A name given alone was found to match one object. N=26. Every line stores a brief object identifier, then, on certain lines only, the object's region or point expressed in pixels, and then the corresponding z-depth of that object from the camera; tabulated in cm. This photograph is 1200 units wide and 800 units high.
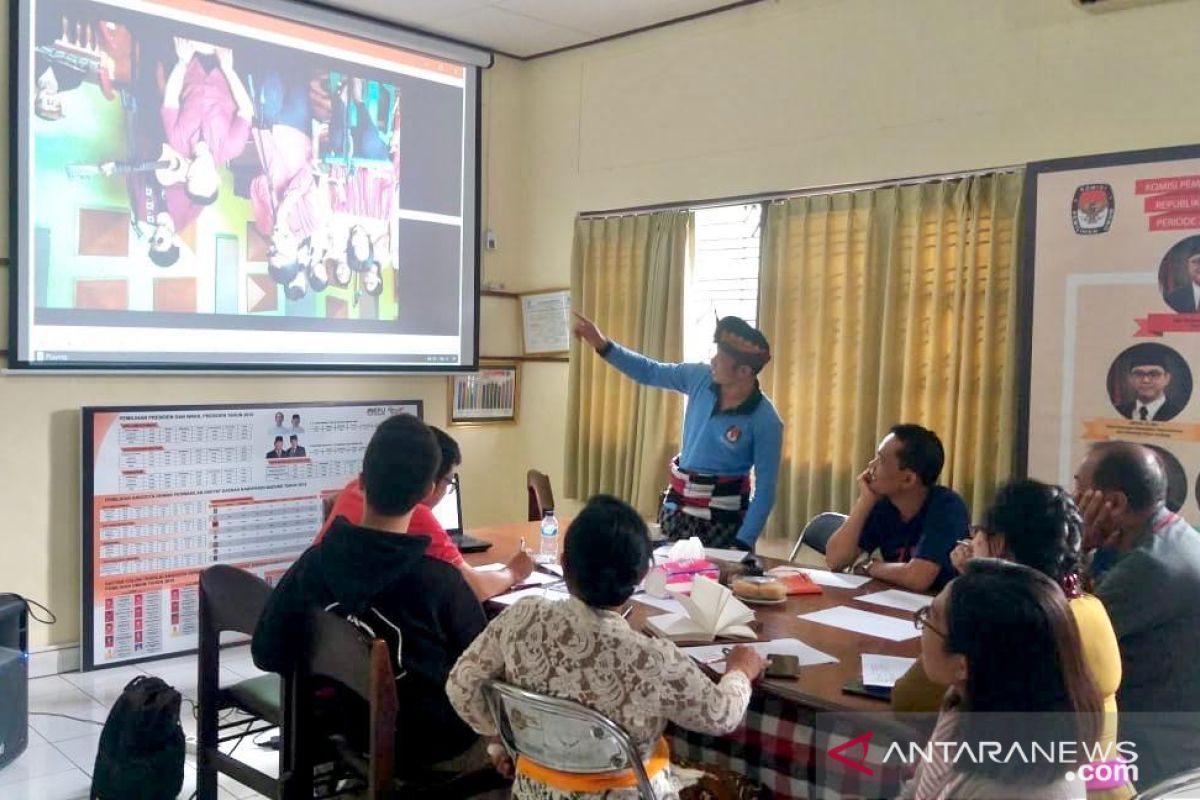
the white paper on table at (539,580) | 259
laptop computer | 347
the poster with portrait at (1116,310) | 296
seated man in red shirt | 227
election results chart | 369
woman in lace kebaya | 154
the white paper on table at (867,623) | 216
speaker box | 285
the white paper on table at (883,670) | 181
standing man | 329
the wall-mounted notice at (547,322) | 493
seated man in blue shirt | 259
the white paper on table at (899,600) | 240
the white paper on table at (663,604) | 233
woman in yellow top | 153
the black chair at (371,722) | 172
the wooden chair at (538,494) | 413
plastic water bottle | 290
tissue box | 246
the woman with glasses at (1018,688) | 129
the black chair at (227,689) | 212
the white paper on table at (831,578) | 262
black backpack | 257
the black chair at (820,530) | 319
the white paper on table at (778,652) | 196
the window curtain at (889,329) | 334
